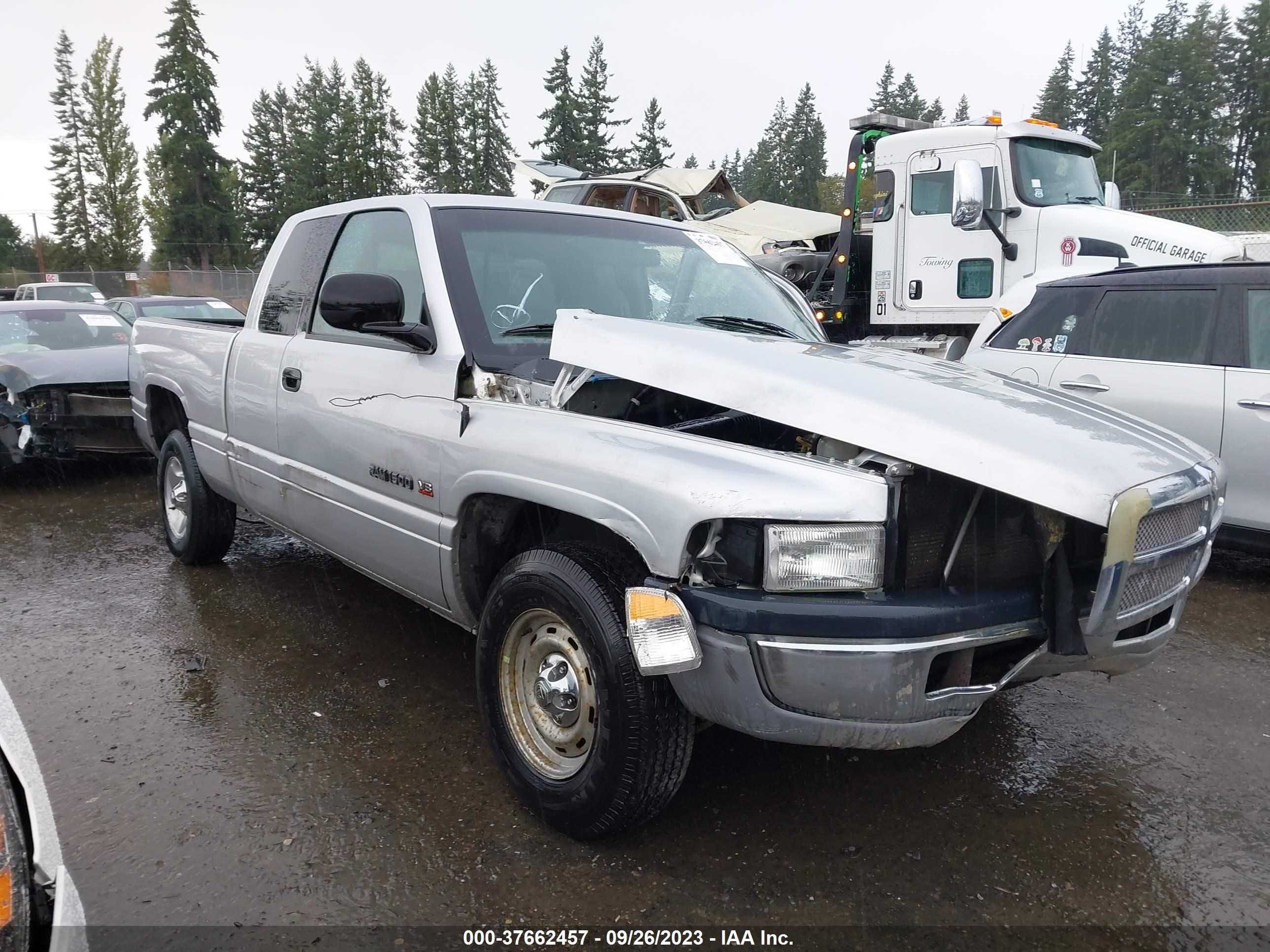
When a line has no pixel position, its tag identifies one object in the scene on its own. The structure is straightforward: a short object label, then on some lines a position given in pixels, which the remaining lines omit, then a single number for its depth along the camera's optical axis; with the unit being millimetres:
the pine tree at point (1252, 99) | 49438
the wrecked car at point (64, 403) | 7125
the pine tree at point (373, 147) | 66062
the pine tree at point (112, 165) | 56656
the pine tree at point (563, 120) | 62500
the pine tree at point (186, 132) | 53219
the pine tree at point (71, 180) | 60781
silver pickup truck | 2223
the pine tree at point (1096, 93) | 73000
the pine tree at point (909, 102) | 85000
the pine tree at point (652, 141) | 72438
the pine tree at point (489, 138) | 72000
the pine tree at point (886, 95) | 87625
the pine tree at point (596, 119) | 62578
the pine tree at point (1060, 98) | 74188
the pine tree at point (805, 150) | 80688
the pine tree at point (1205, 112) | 50188
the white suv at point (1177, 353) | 4863
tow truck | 8664
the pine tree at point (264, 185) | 70562
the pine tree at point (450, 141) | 71125
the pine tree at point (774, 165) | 82250
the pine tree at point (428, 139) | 71438
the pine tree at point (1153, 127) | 50969
